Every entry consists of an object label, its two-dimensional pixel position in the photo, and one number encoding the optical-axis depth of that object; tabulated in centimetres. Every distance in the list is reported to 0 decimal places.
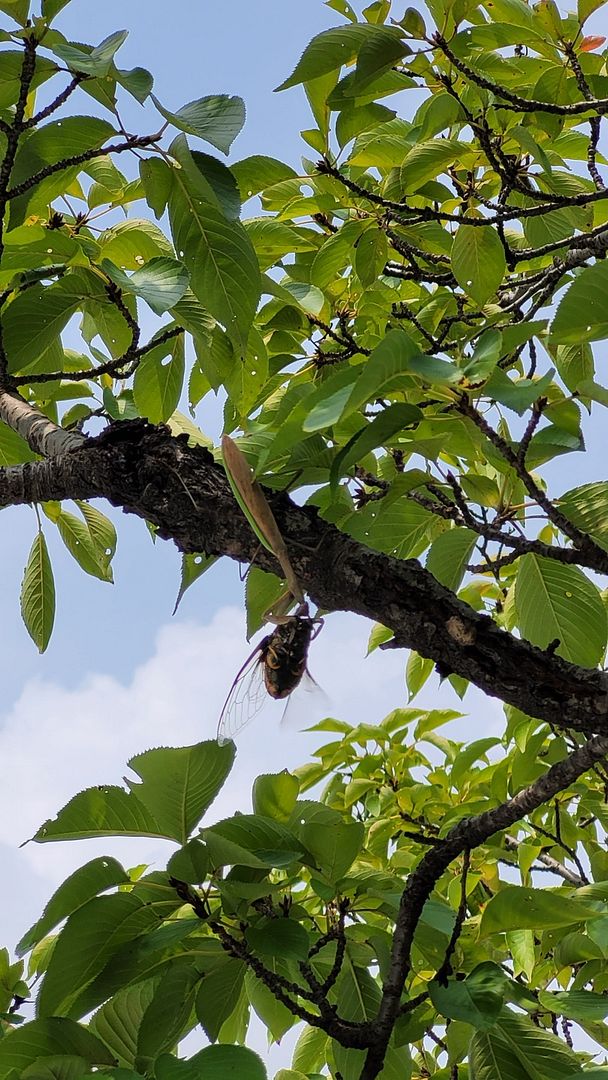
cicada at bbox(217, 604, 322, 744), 101
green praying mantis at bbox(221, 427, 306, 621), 97
